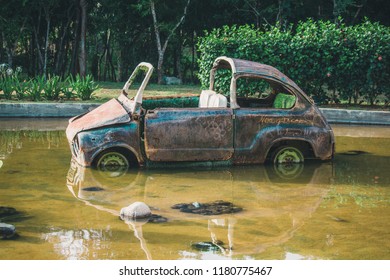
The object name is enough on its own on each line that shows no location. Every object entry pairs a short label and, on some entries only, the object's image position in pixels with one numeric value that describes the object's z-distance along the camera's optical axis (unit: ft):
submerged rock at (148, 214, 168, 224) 24.25
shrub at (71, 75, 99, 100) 57.41
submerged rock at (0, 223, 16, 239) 22.26
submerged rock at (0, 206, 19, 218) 24.89
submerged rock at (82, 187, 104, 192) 28.94
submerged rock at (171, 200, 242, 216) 25.63
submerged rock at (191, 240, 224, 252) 21.38
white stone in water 24.52
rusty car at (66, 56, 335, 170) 32.30
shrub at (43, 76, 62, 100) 56.65
